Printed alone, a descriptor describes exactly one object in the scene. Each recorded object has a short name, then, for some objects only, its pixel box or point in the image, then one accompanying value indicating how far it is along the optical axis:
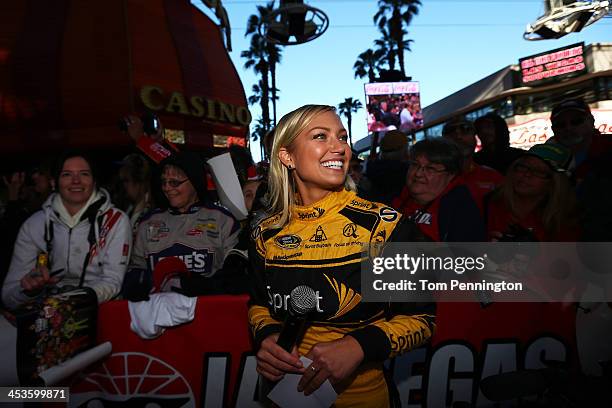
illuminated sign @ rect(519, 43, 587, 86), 34.84
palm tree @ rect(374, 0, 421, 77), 33.69
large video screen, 29.81
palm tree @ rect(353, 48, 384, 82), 45.22
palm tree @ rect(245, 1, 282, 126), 39.19
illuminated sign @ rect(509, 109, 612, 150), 29.91
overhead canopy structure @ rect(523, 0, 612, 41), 8.48
